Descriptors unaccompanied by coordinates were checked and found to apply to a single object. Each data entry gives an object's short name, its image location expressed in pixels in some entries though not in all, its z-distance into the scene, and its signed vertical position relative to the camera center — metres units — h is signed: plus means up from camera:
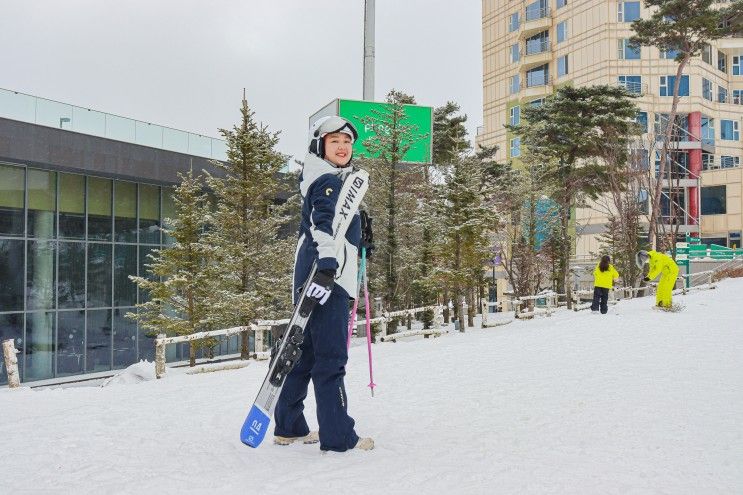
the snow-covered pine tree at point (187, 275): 19.78 -0.07
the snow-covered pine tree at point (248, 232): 19.84 +1.31
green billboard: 24.50 +6.18
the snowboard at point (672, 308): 16.83 -0.99
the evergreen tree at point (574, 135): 30.36 +6.76
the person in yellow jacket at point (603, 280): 17.83 -0.24
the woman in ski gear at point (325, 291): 4.21 -0.12
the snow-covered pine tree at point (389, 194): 23.55 +2.98
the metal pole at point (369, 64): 26.31 +8.65
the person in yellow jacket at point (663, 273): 16.52 -0.04
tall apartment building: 47.72 +14.96
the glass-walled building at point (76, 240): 21.39 +1.21
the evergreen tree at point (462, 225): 22.17 +1.65
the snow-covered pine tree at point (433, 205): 23.83 +2.62
